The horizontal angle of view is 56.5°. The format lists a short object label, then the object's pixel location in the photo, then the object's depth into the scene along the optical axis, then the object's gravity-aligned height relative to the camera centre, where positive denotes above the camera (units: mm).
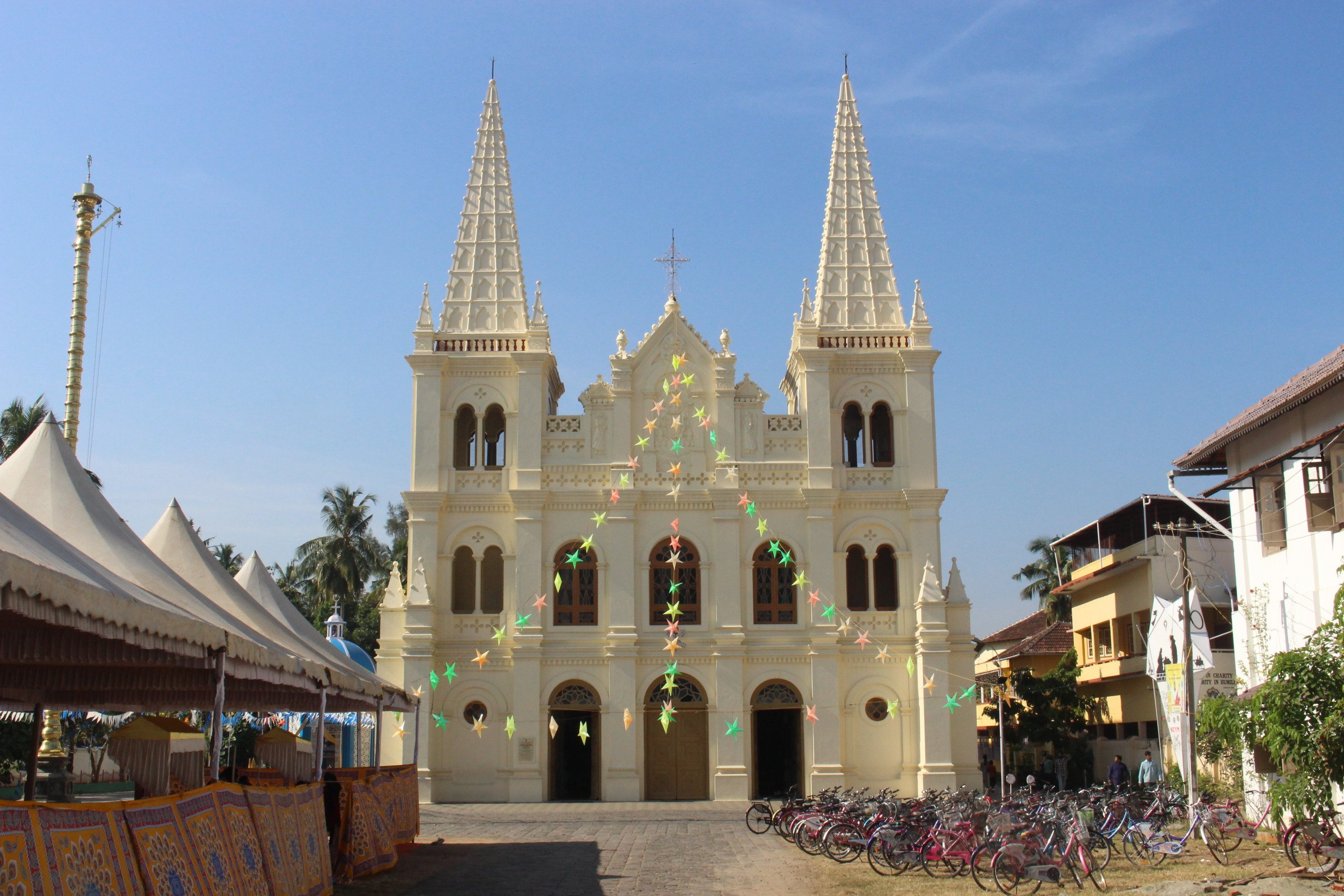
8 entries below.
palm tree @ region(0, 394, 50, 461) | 32156 +6713
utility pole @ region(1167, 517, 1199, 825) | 22125 -5
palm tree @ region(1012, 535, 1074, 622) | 58312 +4940
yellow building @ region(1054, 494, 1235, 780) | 33812 +2129
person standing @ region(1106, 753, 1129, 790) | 27062 -2135
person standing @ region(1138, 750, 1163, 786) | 27125 -2100
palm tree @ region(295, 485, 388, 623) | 51812 +5351
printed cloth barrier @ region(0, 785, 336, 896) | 7773 -1213
